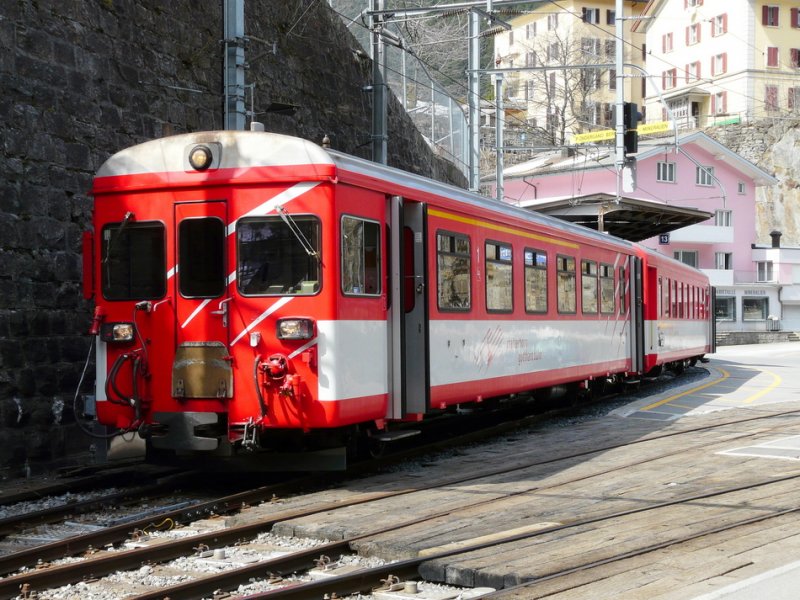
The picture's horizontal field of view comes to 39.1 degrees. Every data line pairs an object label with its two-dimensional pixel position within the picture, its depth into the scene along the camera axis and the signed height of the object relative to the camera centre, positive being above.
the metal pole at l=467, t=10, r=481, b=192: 26.25 +5.02
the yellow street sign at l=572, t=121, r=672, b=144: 57.94 +9.51
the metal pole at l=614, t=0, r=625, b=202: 29.48 +6.16
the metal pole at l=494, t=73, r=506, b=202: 28.20 +4.52
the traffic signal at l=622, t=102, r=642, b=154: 26.33 +4.41
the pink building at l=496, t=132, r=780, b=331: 59.22 +6.28
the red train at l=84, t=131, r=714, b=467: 9.60 +0.21
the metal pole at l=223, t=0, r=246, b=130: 12.56 +2.89
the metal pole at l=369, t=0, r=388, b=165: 18.34 +3.54
